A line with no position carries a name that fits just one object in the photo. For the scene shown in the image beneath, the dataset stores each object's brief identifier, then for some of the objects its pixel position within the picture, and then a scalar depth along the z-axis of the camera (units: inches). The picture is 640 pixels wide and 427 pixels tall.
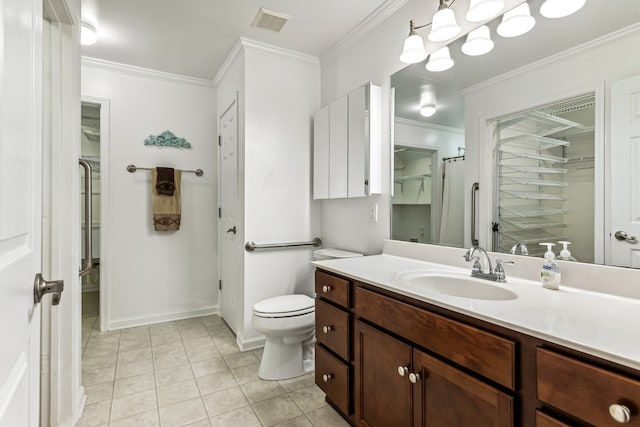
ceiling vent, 81.4
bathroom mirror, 45.4
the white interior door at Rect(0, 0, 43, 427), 20.8
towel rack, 114.3
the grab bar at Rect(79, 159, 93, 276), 65.6
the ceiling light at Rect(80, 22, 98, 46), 87.8
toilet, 78.7
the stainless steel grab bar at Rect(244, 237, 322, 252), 95.9
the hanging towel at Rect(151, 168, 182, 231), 116.3
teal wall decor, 118.6
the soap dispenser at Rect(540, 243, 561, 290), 46.2
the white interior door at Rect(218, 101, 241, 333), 106.1
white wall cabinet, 81.2
